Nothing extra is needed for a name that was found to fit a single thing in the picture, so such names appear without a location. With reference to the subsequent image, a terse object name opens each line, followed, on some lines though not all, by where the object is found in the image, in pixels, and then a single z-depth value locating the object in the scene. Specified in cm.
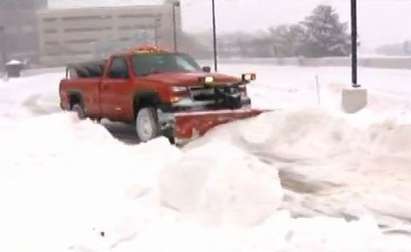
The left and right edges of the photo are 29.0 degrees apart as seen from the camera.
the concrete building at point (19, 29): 13625
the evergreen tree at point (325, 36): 9688
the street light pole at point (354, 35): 1792
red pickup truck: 1263
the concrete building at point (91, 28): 12075
